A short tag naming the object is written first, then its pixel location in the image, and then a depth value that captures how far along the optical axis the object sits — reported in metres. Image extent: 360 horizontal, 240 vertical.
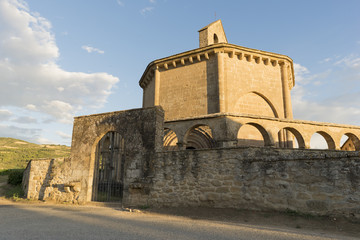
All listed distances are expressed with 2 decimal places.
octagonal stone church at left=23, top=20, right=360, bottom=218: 5.39
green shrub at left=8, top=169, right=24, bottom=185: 14.01
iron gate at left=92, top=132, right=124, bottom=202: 8.45
